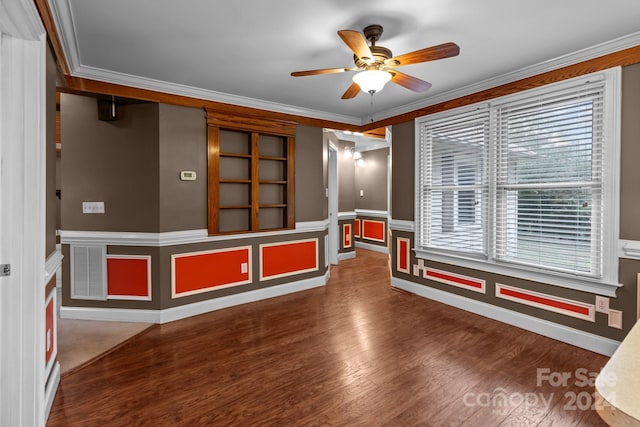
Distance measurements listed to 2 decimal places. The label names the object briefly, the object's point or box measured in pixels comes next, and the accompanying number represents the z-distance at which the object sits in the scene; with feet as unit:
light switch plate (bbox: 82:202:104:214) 11.06
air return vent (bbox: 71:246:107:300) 11.17
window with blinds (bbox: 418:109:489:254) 11.85
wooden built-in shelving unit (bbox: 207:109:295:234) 12.30
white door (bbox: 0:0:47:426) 5.57
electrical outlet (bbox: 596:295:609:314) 8.89
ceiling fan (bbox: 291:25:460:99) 6.64
